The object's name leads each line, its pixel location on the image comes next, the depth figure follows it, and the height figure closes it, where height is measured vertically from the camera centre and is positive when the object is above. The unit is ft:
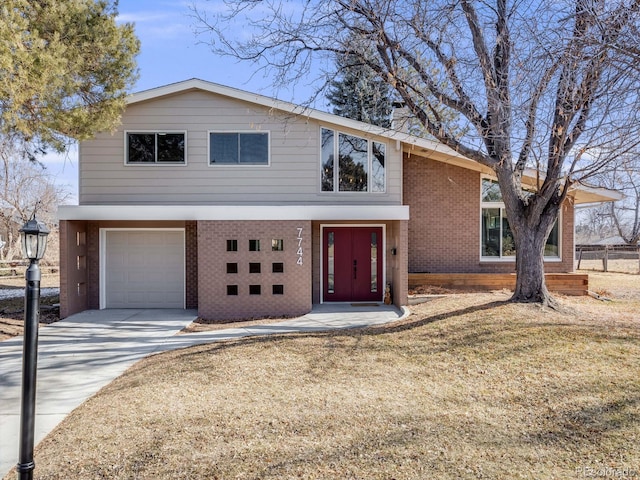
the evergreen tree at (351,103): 80.80 +28.55
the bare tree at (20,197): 82.94 +10.39
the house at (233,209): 35.14 +2.87
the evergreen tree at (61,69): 24.35 +11.13
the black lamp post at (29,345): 11.33 -2.55
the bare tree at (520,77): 20.72 +8.70
